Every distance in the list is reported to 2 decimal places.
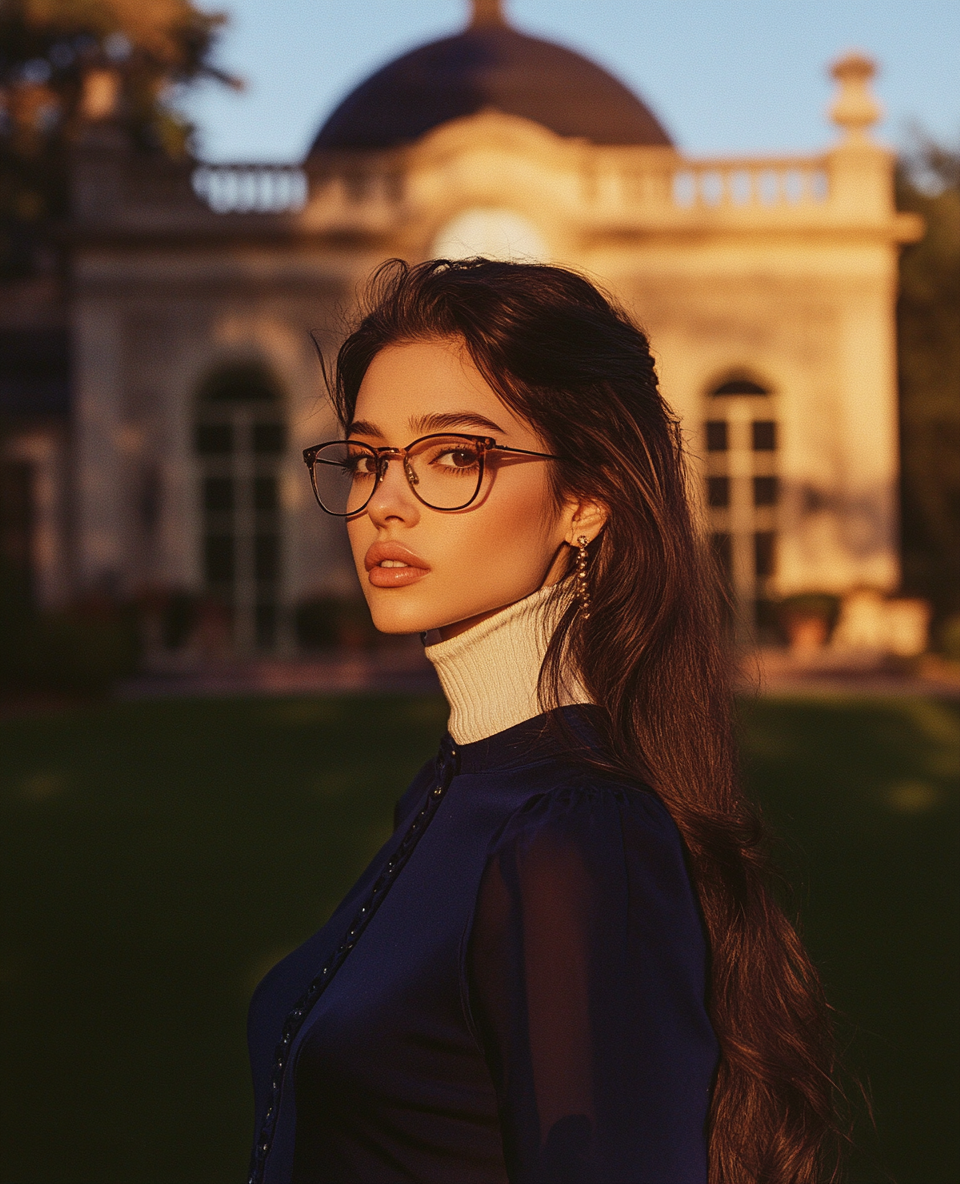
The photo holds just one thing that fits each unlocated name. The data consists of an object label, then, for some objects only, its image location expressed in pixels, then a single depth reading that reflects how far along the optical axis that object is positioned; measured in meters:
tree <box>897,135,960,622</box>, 21.09
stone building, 17.20
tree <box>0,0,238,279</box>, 22.94
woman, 1.15
